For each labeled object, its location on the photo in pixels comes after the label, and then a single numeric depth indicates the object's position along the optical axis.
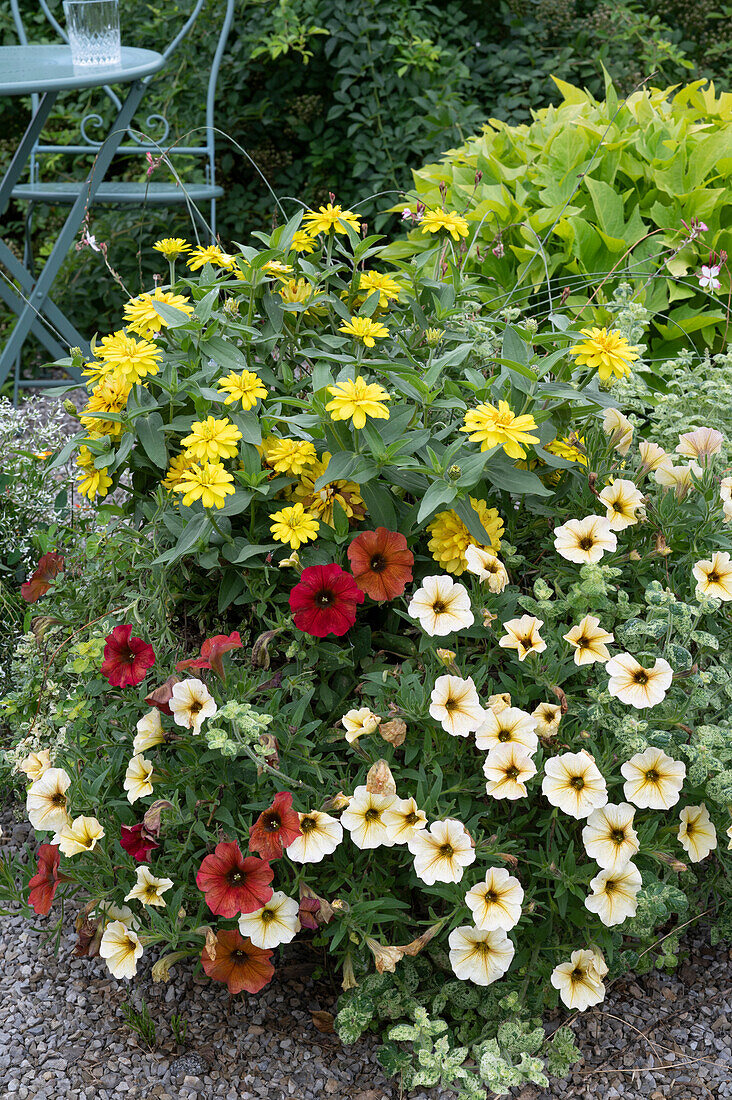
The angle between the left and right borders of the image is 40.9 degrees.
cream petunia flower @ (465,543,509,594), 1.42
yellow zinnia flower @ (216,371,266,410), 1.48
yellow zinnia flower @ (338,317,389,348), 1.56
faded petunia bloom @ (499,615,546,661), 1.40
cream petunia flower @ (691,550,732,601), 1.46
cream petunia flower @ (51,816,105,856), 1.38
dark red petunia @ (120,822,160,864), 1.37
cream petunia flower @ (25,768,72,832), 1.44
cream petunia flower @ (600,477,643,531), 1.52
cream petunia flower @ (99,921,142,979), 1.38
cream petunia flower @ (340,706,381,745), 1.33
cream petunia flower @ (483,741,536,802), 1.33
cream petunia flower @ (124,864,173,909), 1.35
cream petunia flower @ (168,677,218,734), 1.32
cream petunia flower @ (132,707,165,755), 1.38
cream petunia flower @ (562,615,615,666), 1.40
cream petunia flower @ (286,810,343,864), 1.30
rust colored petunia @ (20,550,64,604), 1.83
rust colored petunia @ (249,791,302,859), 1.28
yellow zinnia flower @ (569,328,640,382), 1.53
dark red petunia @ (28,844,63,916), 1.42
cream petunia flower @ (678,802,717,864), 1.45
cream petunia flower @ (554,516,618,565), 1.48
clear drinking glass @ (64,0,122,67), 3.12
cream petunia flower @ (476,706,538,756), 1.35
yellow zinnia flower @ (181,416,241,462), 1.39
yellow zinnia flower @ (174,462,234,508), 1.35
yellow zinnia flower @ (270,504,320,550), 1.44
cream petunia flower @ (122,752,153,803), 1.38
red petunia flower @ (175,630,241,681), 1.34
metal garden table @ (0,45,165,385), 2.87
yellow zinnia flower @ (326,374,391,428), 1.36
